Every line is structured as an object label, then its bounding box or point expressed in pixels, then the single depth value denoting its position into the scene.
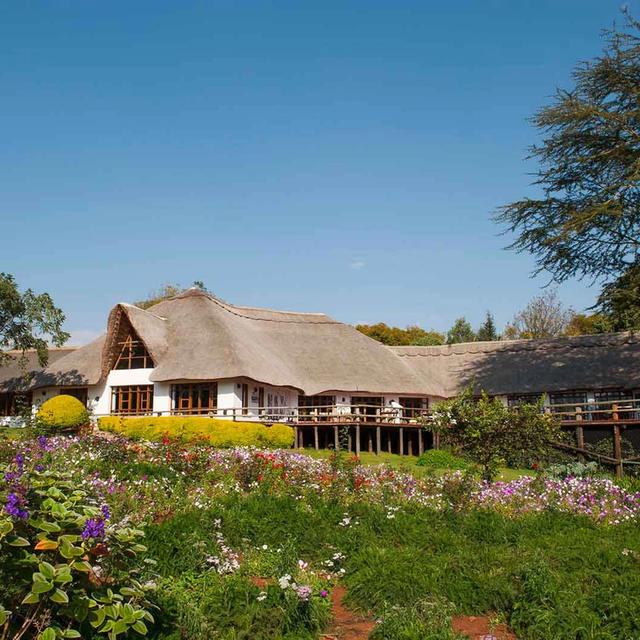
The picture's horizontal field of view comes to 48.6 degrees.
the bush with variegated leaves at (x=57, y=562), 5.26
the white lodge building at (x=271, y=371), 32.03
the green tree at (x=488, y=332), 65.31
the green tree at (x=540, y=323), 68.29
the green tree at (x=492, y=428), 15.91
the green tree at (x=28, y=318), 33.44
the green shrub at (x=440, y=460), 24.39
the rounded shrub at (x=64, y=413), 27.14
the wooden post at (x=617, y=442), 21.95
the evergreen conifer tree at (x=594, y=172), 27.27
